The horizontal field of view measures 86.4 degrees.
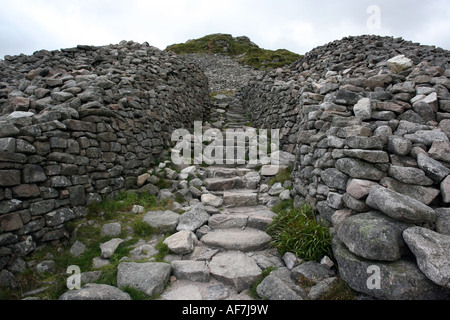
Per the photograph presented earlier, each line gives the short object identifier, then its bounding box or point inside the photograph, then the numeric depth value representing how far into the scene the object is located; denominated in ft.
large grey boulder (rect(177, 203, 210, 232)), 20.71
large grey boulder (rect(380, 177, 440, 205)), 12.44
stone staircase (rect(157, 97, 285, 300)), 14.40
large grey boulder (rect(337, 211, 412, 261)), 10.92
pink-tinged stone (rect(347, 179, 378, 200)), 13.41
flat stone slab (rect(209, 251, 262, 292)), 14.52
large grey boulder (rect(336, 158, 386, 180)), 14.08
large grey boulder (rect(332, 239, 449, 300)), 9.89
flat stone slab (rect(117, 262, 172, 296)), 14.06
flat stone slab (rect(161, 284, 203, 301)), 13.62
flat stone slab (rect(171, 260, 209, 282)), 15.12
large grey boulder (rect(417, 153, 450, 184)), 12.59
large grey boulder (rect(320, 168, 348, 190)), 15.35
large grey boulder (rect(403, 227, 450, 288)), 9.43
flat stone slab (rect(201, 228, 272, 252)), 18.06
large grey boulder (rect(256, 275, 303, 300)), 12.42
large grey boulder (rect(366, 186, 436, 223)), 11.25
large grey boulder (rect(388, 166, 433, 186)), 12.79
